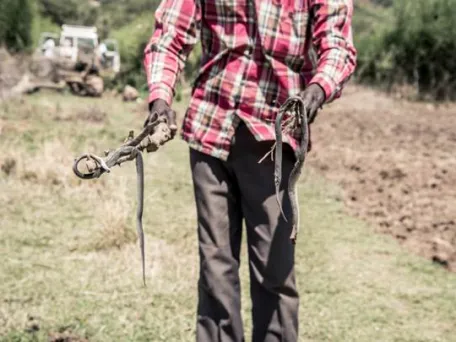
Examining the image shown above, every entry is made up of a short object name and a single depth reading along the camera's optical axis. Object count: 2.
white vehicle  17.44
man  2.20
